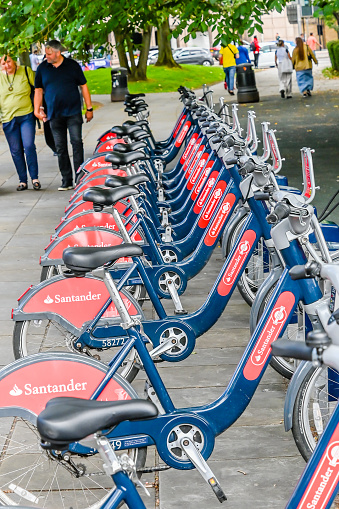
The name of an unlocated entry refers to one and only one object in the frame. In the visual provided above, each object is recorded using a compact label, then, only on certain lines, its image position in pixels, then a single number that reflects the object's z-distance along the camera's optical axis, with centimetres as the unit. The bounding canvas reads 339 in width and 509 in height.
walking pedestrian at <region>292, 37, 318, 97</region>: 2272
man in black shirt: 1066
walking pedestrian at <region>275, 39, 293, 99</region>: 2270
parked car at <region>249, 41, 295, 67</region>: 4641
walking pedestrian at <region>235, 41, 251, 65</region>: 2572
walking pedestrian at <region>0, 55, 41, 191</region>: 1103
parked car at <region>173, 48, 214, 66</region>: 4931
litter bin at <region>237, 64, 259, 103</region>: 2238
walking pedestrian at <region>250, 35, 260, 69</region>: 4372
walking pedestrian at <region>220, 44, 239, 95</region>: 2478
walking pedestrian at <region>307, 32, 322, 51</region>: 3500
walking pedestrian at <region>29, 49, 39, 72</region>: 3074
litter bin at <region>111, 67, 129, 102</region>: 2478
